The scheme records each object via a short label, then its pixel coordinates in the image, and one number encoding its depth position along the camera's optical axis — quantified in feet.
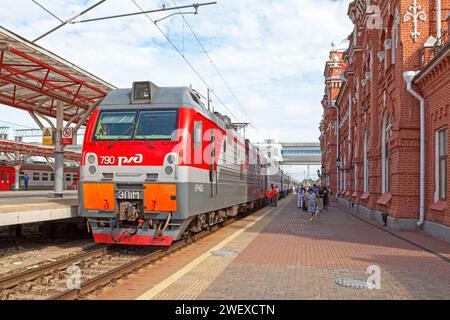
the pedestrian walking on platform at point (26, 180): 109.50
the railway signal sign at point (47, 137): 54.44
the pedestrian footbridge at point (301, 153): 301.22
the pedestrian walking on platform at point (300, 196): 89.79
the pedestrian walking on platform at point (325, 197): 84.84
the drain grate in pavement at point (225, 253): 31.17
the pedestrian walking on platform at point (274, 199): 101.67
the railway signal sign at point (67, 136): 53.16
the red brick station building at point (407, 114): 43.21
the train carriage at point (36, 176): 109.91
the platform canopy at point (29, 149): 104.01
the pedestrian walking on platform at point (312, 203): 61.62
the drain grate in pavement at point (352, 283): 22.33
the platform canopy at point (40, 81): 41.68
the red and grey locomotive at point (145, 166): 29.50
